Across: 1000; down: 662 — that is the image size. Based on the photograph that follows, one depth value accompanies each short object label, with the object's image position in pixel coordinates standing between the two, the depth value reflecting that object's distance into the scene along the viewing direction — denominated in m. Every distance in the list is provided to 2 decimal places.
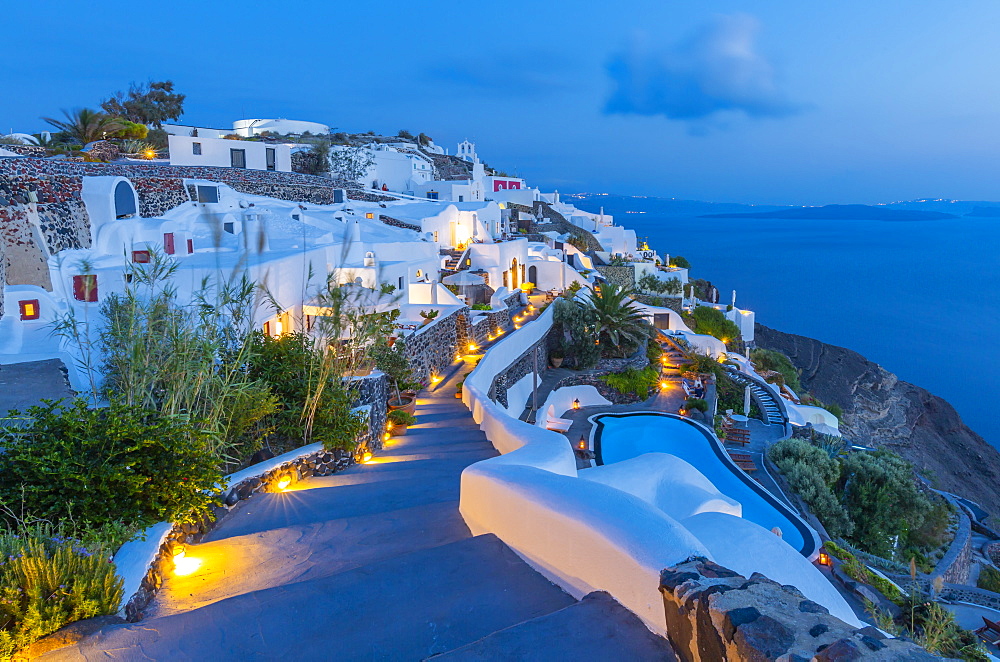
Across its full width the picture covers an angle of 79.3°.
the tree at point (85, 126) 27.01
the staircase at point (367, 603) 2.52
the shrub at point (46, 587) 2.64
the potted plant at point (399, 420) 9.05
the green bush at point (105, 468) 3.59
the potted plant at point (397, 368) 9.98
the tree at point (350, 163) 34.44
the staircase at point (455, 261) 24.03
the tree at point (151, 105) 38.34
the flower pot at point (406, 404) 9.79
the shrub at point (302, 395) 6.35
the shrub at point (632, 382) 18.91
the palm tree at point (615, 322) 19.64
